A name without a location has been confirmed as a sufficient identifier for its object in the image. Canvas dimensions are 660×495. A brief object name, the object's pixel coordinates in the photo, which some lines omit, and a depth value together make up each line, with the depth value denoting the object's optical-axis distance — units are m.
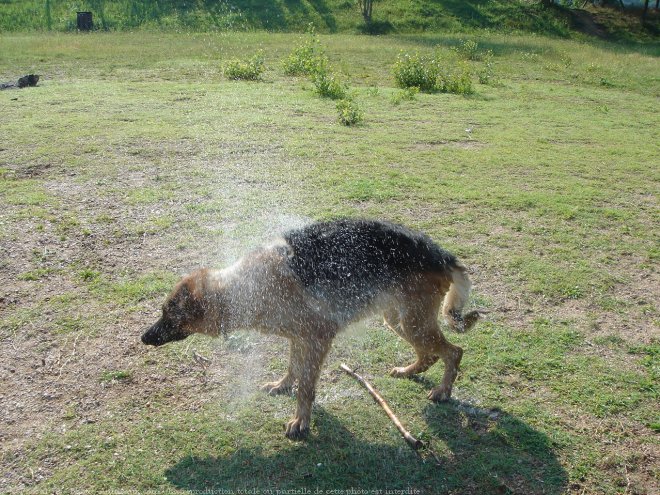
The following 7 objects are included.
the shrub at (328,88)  12.75
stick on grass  3.72
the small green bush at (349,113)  10.72
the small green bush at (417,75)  14.42
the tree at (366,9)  26.67
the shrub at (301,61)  14.98
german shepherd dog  3.87
